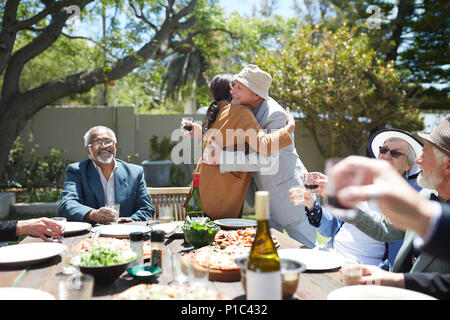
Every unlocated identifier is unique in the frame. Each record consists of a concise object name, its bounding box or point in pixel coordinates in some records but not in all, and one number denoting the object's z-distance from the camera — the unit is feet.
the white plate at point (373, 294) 4.54
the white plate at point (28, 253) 6.03
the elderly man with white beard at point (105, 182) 10.46
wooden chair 12.44
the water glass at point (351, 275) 5.06
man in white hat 10.35
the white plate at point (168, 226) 8.09
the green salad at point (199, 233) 6.96
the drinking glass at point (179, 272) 4.93
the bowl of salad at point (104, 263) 5.10
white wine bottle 3.89
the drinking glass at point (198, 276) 4.82
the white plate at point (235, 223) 8.66
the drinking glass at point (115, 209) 8.92
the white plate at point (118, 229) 7.78
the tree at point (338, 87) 33.12
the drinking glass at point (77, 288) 4.42
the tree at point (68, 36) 22.62
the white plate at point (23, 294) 4.54
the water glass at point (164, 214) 8.27
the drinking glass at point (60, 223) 7.20
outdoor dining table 4.97
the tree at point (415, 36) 42.29
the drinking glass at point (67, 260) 5.48
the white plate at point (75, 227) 8.12
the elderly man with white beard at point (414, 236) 5.09
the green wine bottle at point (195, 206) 8.67
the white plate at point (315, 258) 5.91
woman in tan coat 9.71
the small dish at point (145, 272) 5.25
